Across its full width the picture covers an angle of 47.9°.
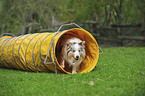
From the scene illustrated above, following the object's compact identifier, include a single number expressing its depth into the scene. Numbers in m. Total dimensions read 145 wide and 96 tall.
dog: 5.06
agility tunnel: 5.05
